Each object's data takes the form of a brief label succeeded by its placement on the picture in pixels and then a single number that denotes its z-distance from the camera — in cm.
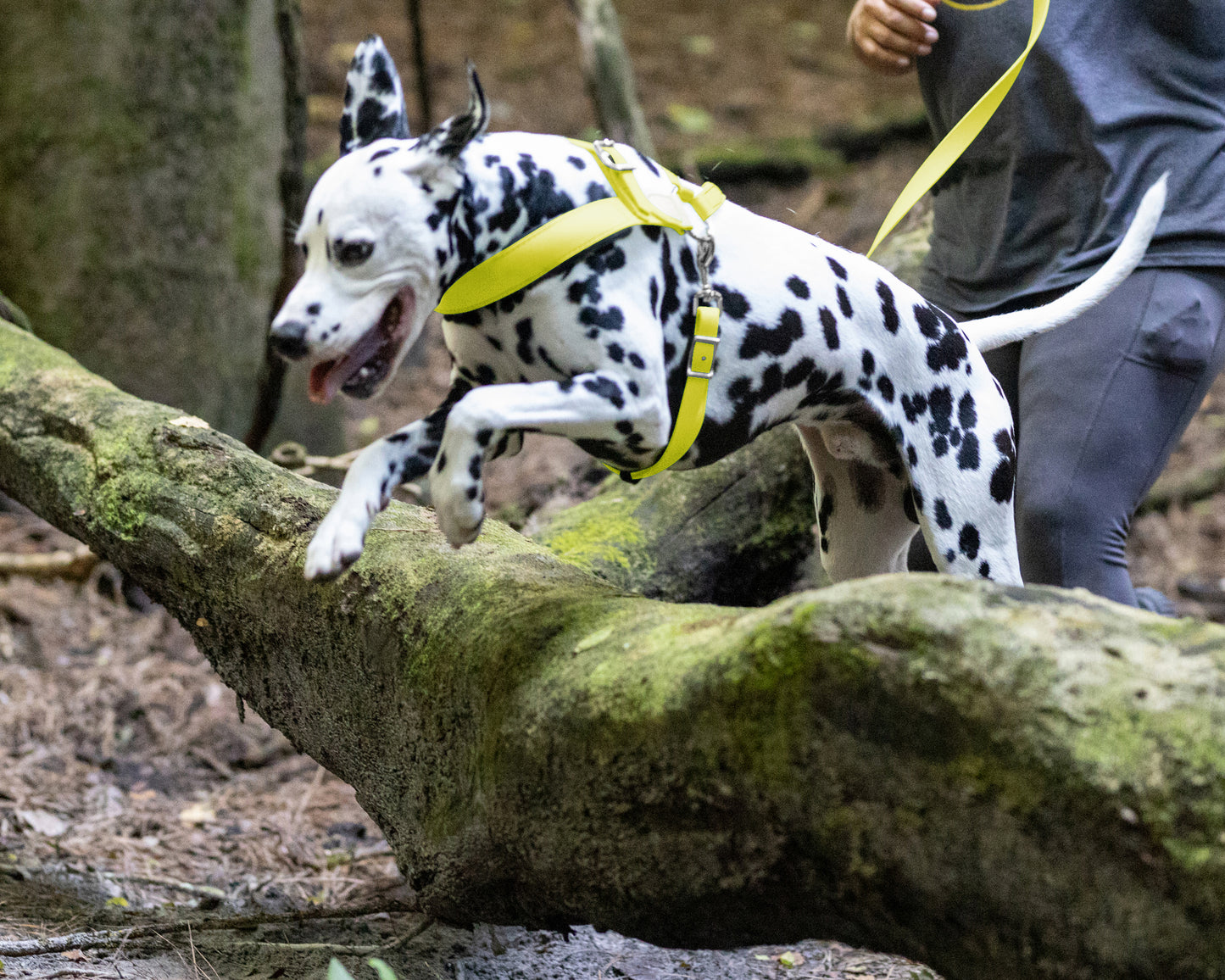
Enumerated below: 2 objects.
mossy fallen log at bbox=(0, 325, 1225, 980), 283
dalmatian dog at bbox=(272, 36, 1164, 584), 377
